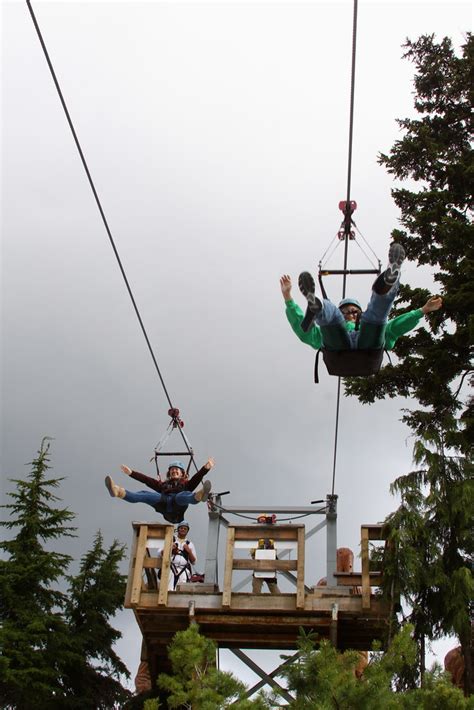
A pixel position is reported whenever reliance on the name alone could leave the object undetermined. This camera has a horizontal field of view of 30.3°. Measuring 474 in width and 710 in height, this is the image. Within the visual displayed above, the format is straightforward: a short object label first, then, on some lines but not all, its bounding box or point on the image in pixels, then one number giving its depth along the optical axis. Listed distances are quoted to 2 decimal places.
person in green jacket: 7.28
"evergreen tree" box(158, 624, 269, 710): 6.47
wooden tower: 9.93
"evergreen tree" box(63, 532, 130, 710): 16.73
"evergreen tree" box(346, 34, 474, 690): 9.48
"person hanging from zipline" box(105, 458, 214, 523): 12.02
